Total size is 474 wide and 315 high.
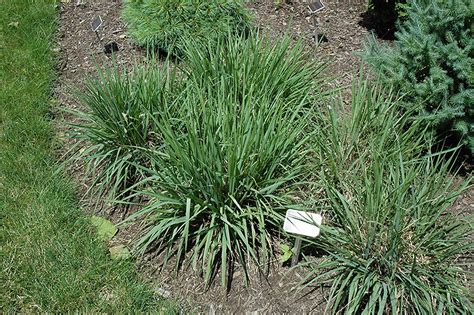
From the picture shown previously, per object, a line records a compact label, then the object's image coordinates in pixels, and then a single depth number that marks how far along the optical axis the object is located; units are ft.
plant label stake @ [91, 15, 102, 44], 12.93
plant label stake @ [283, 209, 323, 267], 8.13
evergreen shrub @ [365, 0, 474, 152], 9.95
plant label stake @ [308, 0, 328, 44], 12.67
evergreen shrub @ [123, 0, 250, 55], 13.08
